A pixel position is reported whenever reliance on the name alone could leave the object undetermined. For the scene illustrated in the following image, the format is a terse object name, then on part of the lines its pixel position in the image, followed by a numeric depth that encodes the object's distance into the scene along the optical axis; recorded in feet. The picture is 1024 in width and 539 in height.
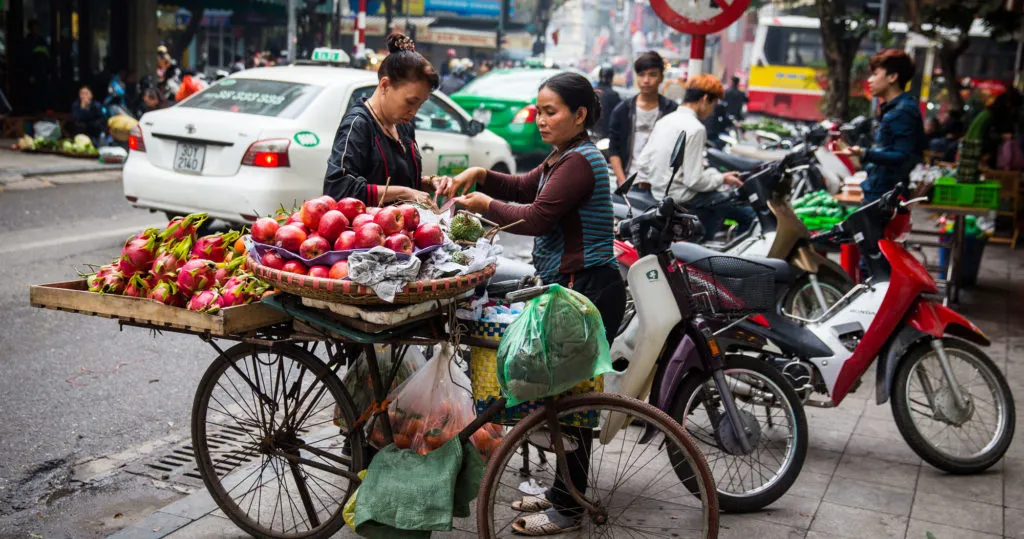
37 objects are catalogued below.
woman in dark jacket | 12.05
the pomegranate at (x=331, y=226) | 10.28
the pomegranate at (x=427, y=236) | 10.32
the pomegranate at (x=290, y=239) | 10.27
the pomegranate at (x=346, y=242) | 10.02
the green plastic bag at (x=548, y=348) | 9.91
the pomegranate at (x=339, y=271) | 9.78
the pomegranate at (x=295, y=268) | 10.02
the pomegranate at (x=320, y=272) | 9.93
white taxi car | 25.98
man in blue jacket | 21.75
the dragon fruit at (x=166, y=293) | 10.70
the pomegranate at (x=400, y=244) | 10.04
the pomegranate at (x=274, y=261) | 10.21
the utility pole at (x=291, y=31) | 67.77
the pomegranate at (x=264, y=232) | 10.47
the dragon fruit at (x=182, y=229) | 11.62
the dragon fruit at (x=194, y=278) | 10.71
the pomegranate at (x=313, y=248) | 10.05
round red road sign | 21.09
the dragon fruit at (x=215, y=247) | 11.52
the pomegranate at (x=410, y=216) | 10.48
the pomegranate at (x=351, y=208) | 10.69
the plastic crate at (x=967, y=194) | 24.44
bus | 85.10
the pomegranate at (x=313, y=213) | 10.53
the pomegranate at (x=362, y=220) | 10.30
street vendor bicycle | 10.41
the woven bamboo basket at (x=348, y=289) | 9.62
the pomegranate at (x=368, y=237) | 10.00
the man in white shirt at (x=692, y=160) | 20.13
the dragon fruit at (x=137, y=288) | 10.97
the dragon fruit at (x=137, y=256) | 11.19
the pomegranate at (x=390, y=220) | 10.29
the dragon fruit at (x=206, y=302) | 10.37
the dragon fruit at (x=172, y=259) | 11.03
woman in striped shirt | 11.51
